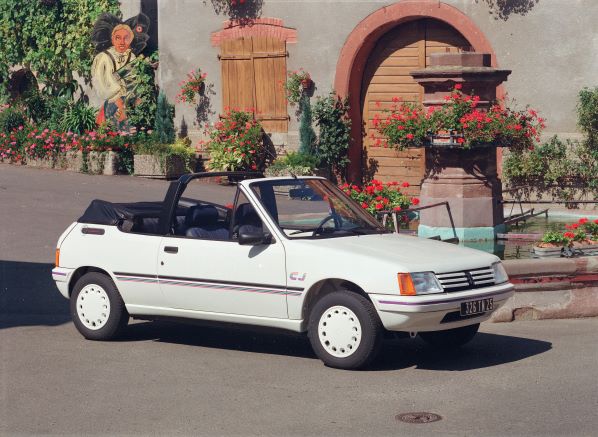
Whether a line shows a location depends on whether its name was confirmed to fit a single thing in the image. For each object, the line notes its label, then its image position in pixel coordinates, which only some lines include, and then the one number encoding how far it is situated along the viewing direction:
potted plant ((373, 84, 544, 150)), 14.12
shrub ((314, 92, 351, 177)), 22.03
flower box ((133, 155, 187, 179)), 22.41
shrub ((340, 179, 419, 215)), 14.49
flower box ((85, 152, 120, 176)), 22.69
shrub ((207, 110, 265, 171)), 22.41
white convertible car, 8.73
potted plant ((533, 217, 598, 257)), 12.02
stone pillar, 14.36
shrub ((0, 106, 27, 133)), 24.83
